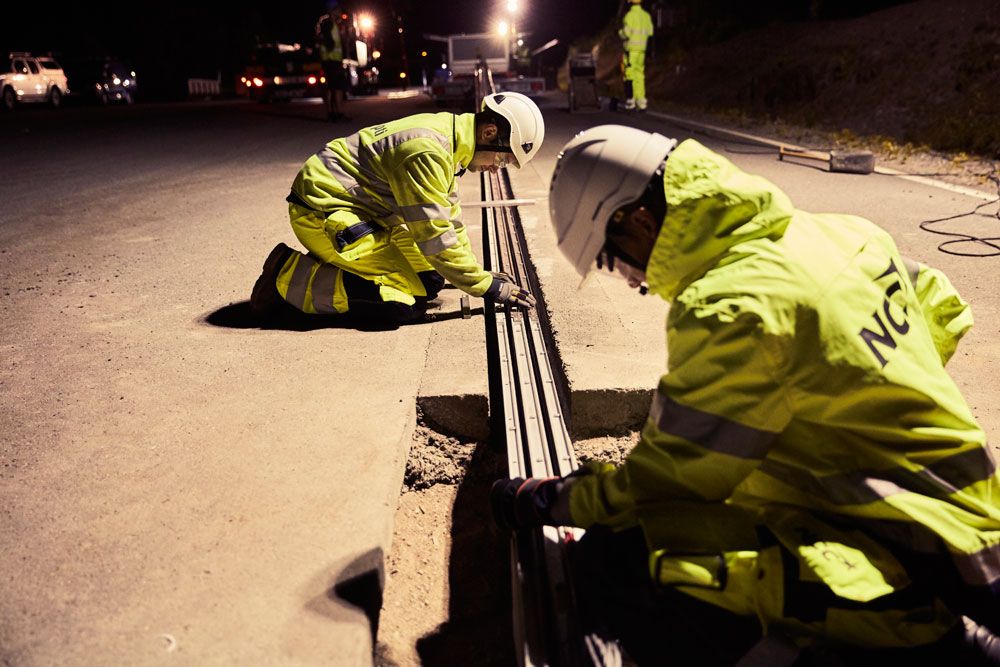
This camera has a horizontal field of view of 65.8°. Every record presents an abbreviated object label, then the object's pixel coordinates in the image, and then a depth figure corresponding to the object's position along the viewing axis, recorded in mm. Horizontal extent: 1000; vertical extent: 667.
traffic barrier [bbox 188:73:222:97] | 33000
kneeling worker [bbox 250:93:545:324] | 3881
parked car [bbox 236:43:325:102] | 23594
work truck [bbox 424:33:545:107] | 22202
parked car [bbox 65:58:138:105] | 26016
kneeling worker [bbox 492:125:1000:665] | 1579
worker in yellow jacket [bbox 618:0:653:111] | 15719
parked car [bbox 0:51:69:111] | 22469
